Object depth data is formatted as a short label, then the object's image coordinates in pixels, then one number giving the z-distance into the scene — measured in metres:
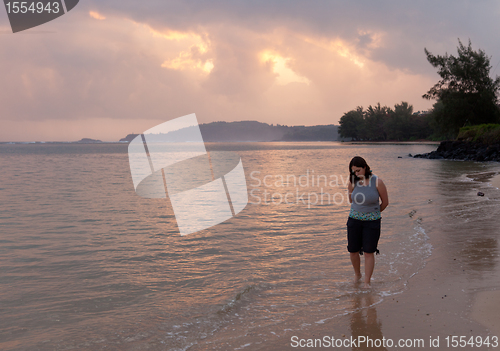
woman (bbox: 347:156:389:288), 5.01
